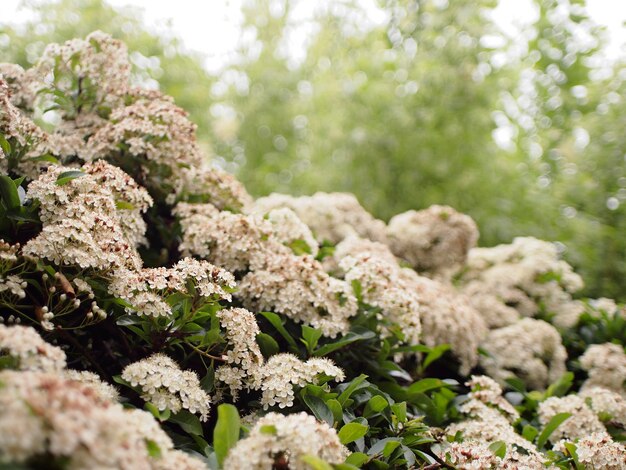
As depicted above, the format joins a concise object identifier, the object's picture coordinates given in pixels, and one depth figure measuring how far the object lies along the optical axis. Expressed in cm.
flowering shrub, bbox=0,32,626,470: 83
